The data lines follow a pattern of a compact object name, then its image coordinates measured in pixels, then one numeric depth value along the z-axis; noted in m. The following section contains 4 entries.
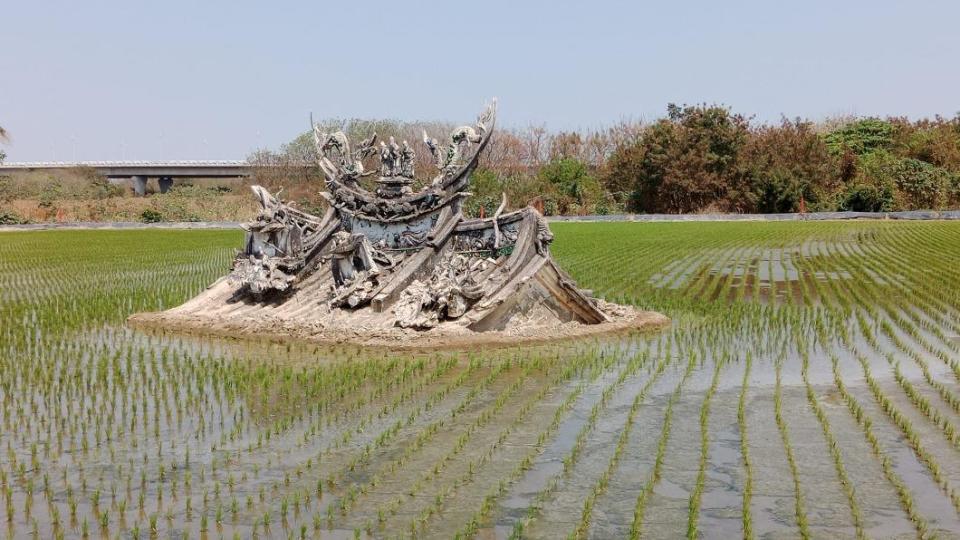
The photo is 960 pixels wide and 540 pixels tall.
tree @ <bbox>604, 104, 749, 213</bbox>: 47.06
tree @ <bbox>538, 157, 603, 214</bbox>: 51.09
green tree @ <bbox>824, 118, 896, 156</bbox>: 56.69
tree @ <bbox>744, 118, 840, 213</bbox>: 45.56
